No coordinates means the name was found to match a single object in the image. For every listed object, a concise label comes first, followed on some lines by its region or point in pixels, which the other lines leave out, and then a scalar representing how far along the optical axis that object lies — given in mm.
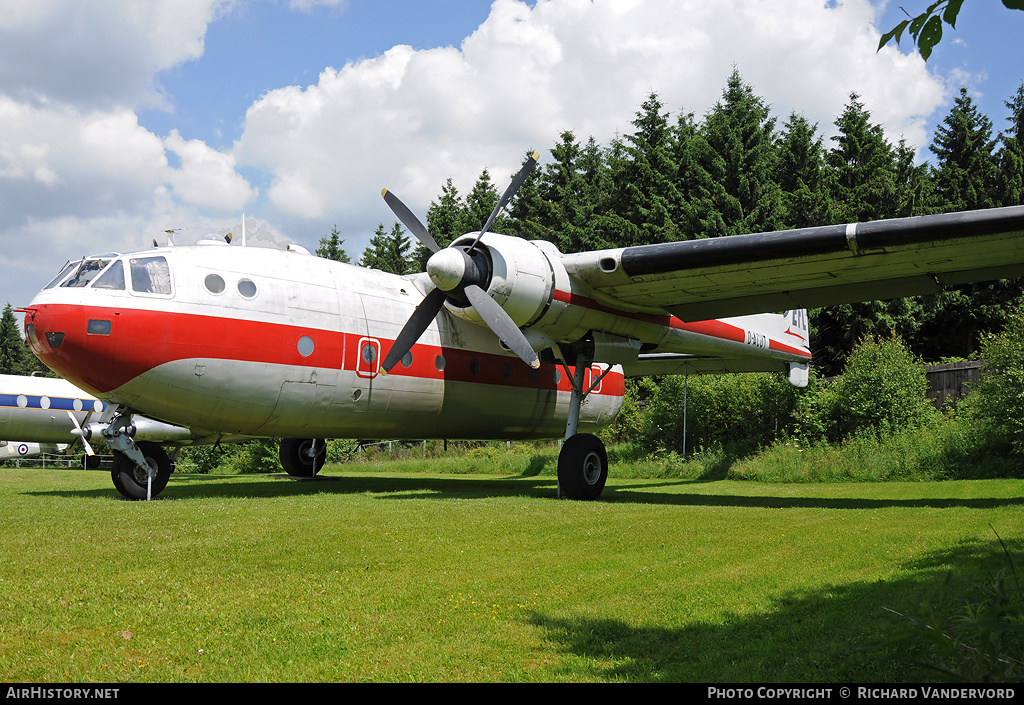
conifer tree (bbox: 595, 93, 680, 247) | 40125
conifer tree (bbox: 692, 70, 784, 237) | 36938
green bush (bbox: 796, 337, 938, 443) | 21125
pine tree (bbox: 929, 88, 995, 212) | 37062
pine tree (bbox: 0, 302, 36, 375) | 82375
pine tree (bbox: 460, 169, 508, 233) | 54559
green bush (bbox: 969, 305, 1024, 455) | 16766
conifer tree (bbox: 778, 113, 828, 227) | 37406
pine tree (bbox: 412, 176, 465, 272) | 56594
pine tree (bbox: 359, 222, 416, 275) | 60656
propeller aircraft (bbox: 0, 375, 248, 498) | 30141
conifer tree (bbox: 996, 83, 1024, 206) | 35719
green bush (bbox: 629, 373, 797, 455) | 23938
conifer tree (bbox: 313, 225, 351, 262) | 62812
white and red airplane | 11312
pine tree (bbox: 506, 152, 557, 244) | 51656
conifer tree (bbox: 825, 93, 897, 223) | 36375
